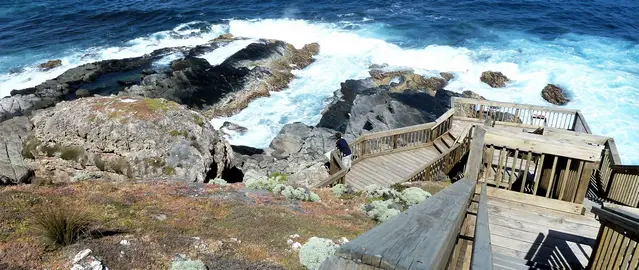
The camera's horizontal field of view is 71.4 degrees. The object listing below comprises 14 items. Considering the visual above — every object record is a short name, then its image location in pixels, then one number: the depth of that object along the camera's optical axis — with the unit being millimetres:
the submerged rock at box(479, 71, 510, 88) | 37031
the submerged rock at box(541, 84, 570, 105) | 33156
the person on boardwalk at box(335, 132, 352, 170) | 15360
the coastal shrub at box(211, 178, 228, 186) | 13179
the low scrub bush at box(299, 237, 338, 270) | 6930
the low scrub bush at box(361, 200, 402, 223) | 10039
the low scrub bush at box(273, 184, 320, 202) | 11615
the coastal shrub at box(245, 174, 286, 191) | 12508
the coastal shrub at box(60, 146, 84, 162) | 16578
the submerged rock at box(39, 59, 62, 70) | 39872
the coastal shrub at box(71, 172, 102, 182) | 13340
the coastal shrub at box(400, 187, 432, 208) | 11367
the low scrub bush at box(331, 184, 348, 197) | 12764
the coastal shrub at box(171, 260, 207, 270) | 6312
